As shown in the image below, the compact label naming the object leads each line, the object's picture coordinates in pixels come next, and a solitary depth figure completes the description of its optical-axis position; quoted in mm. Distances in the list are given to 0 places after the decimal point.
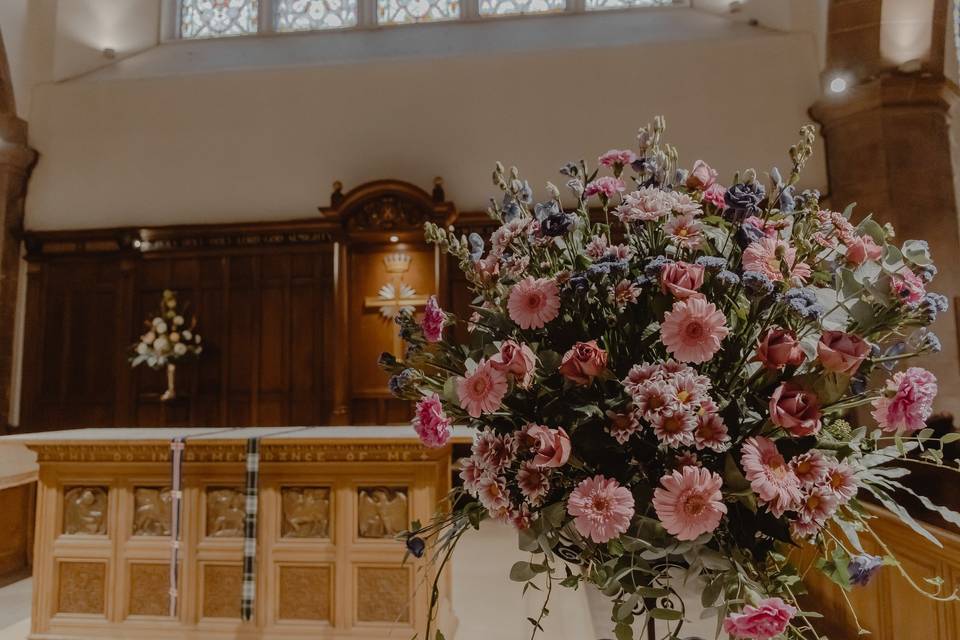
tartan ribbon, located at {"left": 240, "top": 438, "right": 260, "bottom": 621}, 3221
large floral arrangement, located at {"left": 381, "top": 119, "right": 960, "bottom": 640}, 911
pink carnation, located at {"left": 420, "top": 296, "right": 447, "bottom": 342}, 1124
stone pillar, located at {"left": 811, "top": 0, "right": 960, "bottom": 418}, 6211
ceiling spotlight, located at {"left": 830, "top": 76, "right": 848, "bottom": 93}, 6609
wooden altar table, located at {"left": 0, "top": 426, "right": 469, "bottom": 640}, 3270
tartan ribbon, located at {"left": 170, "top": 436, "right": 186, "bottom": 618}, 3264
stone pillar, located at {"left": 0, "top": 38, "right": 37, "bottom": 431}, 7359
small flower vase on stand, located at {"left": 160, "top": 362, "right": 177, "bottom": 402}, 7000
